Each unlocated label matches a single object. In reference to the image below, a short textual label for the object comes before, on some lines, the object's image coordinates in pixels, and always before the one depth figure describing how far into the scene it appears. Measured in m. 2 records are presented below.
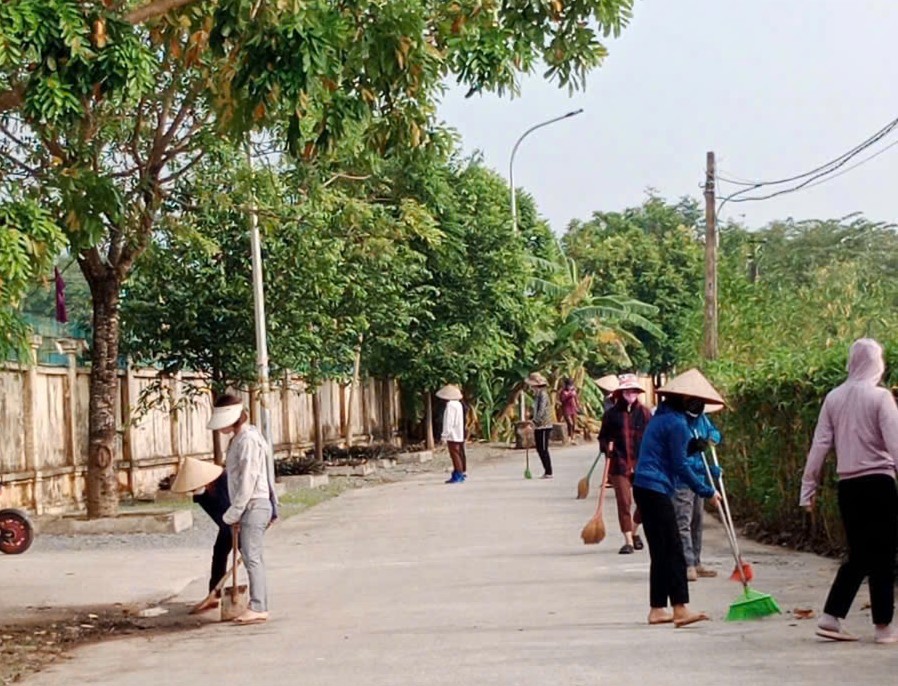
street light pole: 45.38
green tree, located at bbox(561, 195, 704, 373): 74.12
